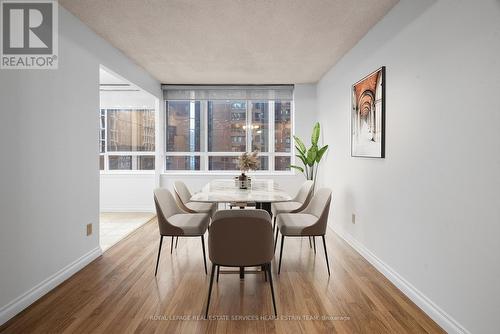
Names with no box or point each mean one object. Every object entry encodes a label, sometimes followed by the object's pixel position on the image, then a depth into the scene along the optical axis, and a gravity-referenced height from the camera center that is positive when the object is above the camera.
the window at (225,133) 6.53 +0.56
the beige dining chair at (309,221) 2.95 -0.57
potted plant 5.41 +0.14
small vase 3.58 -0.23
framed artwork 3.11 +0.48
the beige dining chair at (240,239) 2.14 -0.53
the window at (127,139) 6.52 +0.44
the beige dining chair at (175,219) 2.90 -0.57
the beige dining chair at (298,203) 3.77 -0.53
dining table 2.77 -0.32
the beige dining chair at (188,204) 3.55 -0.54
